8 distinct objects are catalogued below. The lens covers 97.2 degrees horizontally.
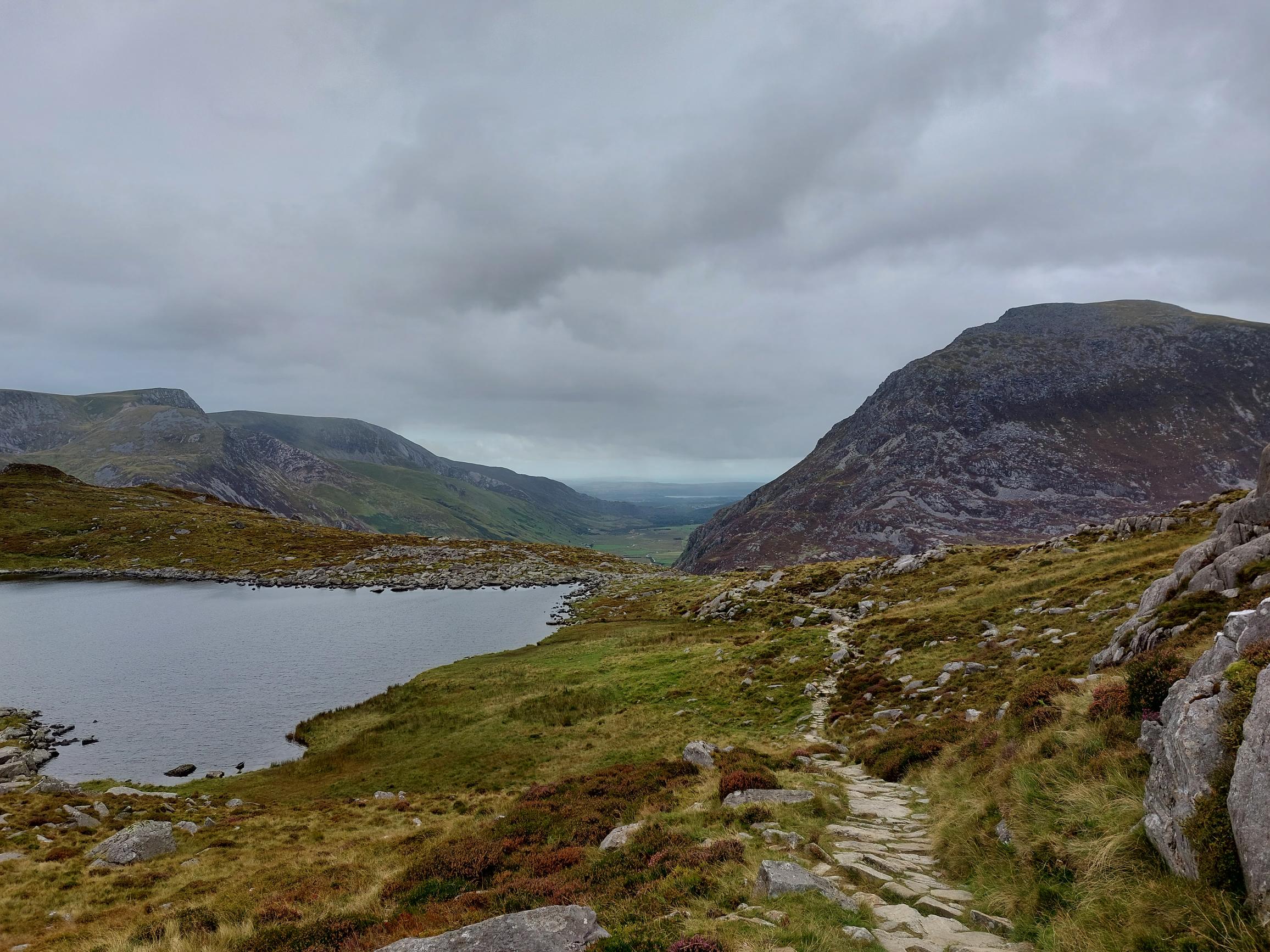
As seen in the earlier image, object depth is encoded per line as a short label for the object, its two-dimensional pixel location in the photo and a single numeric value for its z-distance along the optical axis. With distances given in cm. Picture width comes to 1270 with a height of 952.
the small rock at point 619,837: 1623
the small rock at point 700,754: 2403
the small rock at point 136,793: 2994
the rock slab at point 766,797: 1794
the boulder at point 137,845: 2189
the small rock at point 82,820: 2558
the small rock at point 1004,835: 1277
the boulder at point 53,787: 2984
